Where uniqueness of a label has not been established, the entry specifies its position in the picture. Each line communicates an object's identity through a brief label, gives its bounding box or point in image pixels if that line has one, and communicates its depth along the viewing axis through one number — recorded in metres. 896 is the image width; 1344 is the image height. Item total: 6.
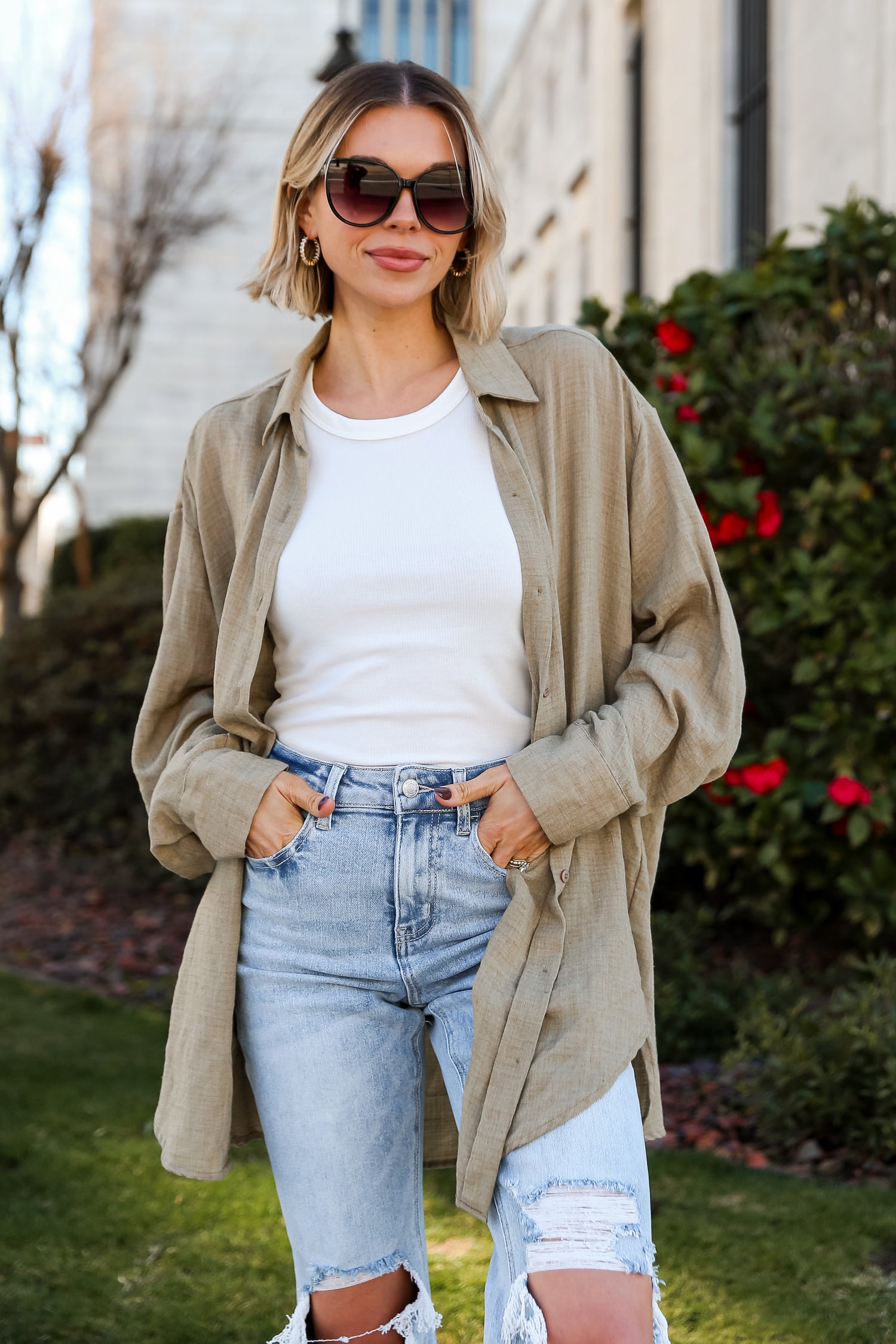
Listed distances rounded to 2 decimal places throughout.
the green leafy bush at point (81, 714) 8.23
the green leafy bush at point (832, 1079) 3.88
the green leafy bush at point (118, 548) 16.72
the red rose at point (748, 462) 4.94
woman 1.95
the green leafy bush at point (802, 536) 4.68
